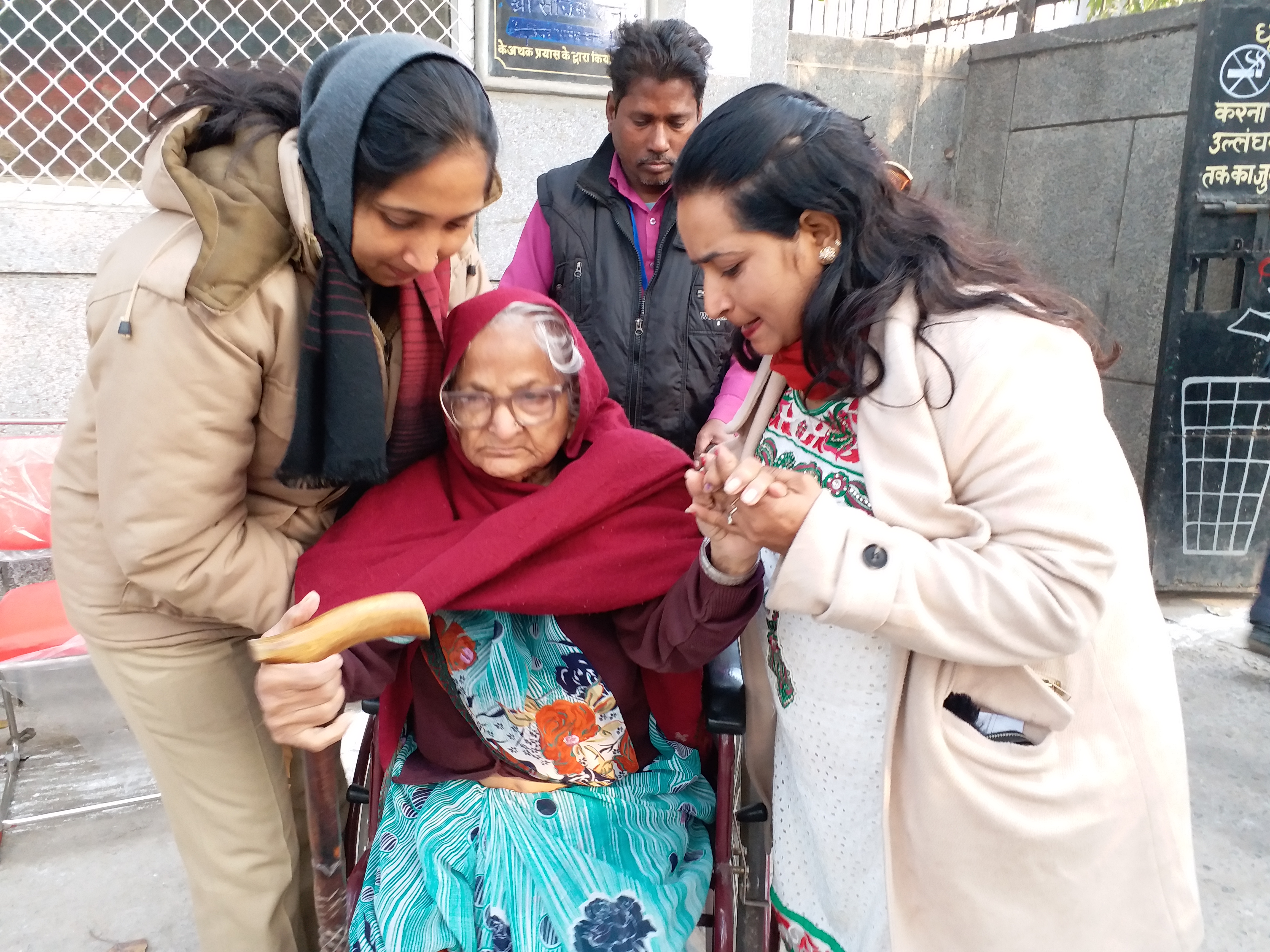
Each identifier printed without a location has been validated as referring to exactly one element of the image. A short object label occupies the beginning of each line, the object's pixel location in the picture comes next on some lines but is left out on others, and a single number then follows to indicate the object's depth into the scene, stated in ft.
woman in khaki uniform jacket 4.52
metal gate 13.58
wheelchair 5.29
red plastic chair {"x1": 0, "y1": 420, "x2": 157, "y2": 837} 9.17
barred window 12.53
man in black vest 9.01
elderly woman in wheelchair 5.10
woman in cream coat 3.91
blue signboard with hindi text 13.33
